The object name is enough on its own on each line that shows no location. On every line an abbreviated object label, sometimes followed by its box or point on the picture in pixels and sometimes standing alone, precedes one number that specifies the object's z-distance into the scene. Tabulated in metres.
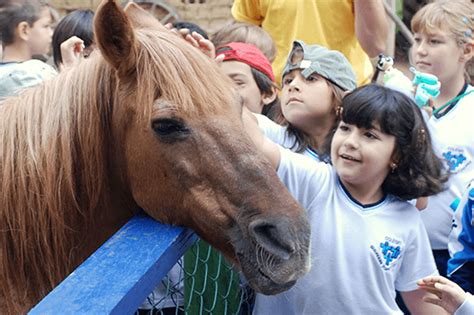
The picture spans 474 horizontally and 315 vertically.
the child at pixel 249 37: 3.98
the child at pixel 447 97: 3.50
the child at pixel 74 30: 4.10
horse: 2.05
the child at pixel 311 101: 3.13
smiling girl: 2.61
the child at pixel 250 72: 3.52
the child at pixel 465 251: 3.04
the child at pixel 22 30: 3.96
